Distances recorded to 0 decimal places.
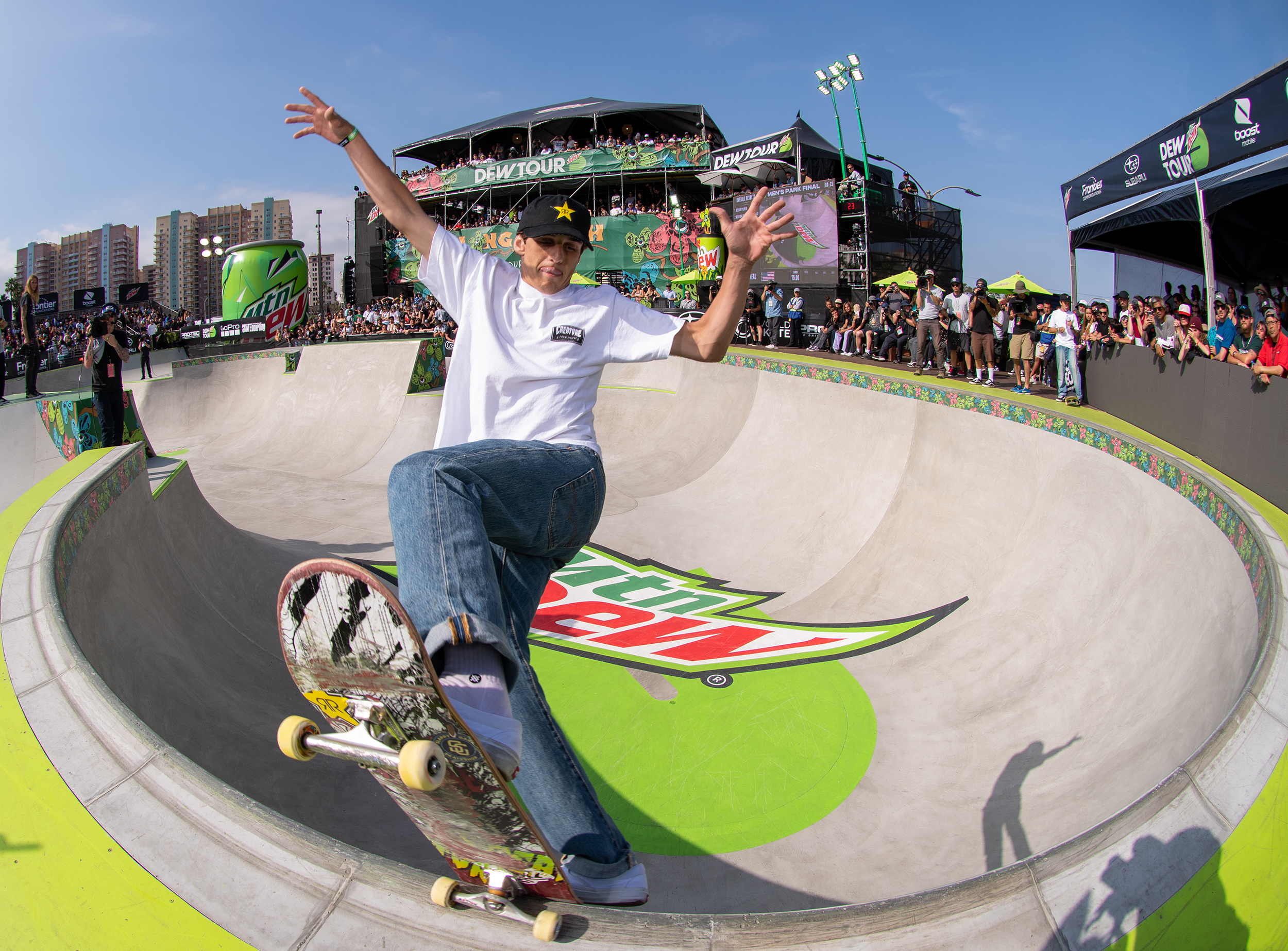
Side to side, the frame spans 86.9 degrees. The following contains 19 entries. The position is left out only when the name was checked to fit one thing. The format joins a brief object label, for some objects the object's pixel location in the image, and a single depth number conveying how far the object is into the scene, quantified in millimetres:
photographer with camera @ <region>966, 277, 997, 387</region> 10586
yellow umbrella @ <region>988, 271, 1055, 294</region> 12680
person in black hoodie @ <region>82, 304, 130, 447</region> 7863
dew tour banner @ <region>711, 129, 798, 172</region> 24562
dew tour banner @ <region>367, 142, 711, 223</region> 34406
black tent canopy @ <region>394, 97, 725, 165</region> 38719
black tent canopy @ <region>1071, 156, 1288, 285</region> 12055
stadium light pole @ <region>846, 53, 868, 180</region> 26219
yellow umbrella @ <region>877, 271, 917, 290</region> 18641
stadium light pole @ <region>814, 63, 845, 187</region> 26609
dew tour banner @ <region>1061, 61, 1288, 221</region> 6949
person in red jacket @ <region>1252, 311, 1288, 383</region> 5152
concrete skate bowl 1605
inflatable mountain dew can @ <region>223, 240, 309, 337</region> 23875
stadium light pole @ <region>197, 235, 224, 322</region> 24125
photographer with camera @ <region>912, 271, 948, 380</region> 11391
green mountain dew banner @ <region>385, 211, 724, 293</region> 32688
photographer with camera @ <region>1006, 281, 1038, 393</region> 10172
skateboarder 1609
